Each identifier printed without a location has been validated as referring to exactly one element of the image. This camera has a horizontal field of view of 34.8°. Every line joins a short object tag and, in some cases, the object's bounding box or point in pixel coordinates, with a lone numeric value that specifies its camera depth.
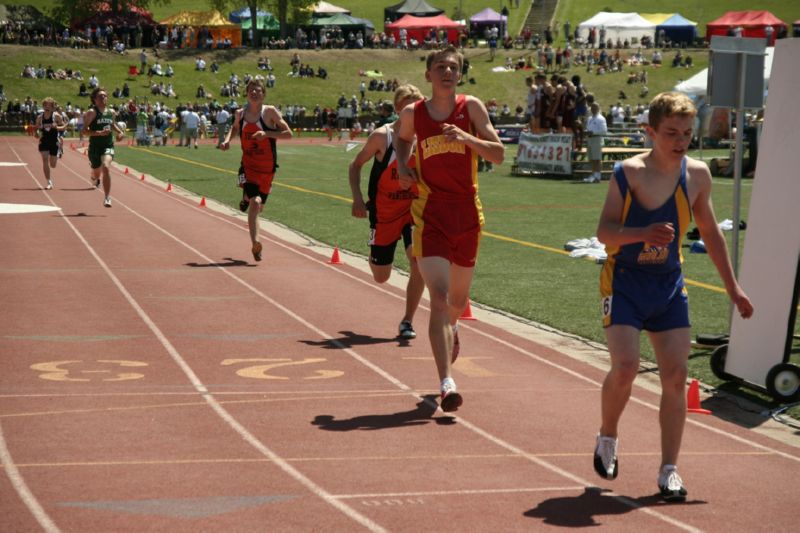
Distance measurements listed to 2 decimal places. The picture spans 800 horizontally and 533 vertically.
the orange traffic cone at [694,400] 8.48
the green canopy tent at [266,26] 96.38
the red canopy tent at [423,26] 90.75
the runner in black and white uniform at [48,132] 28.44
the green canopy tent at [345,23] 95.25
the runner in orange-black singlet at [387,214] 10.55
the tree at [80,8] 104.47
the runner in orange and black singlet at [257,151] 15.80
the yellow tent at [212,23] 92.12
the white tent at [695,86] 43.41
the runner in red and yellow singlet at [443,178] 8.13
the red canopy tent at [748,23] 74.62
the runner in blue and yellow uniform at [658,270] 6.20
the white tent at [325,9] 98.90
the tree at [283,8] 93.80
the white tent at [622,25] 89.81
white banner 33.41
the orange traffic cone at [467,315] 12.17
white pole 10.07
